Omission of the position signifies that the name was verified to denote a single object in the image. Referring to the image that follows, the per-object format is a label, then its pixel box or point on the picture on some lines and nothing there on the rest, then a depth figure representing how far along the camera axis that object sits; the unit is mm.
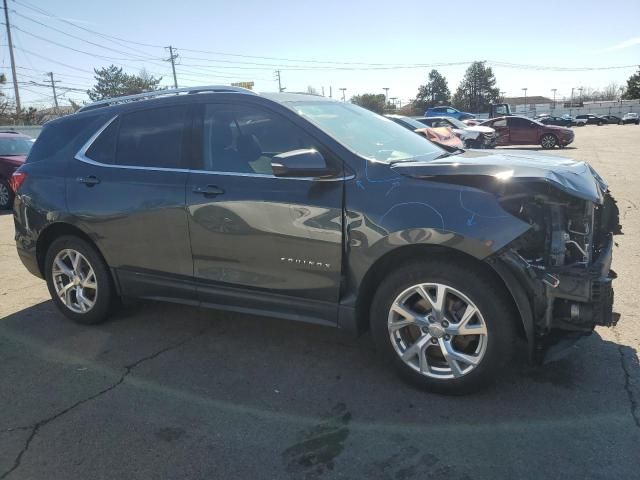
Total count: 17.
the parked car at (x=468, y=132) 19281
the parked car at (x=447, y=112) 36094
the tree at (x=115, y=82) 72000
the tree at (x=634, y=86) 79612
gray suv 2895
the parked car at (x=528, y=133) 23875
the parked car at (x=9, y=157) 11547
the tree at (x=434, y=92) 95812
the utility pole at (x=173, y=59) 65744
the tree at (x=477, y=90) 97375
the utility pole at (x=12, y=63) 39597
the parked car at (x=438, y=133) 13528
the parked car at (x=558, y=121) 53819
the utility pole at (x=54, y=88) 66050
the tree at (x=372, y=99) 81938
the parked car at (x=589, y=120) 60719
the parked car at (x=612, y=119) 64494
